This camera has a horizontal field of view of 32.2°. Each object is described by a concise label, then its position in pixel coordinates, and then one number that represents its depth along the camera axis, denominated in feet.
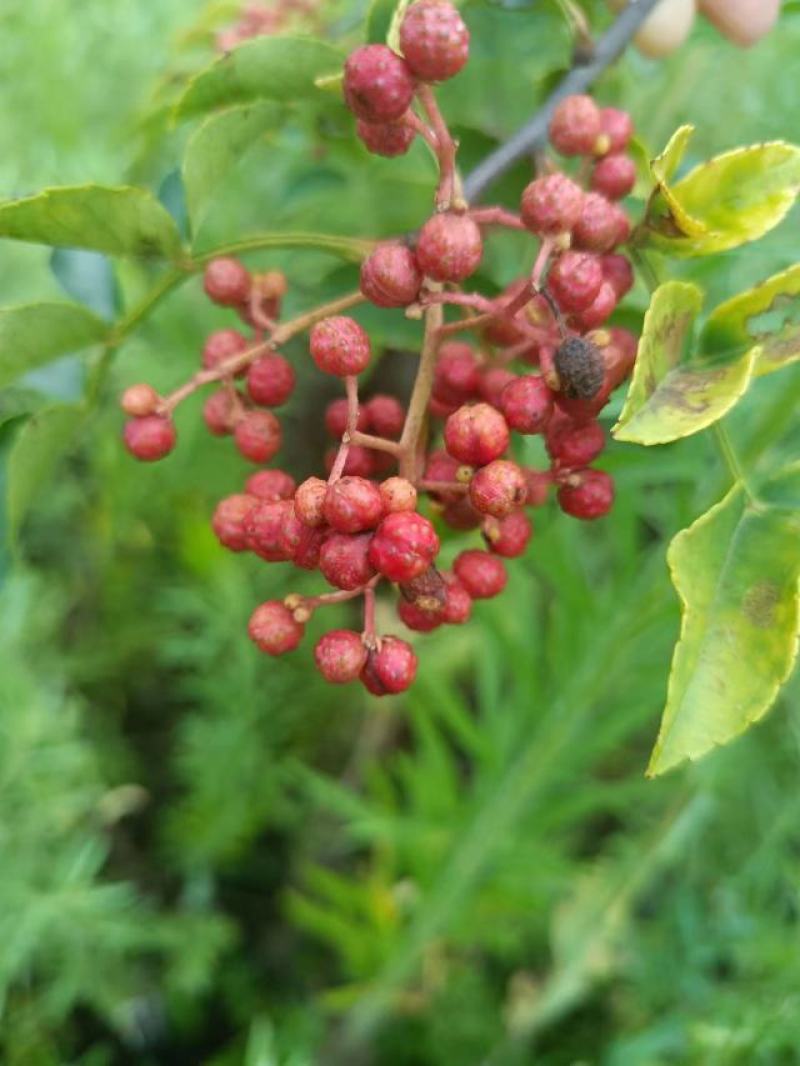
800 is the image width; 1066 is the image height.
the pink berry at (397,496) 0.33
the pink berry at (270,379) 0.39
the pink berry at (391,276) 0.33
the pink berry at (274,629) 0.36
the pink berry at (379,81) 0.33
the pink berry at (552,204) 0.34
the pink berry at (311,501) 0.33
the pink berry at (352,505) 0.32
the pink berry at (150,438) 0.39
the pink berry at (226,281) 0.39
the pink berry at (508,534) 0.37
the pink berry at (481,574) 0.37
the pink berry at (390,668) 0.35
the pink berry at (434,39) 0.32
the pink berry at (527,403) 0.34
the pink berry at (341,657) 0.34
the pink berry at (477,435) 0.34
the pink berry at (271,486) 0.38
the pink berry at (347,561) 0.33
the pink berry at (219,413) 0.40
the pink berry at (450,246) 0.33
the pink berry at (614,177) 0.39
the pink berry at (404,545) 0.32
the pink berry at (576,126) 0.38
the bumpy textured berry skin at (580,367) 0.33
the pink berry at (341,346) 0.34
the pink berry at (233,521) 0.37
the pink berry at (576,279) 0.33
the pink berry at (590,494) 0.37
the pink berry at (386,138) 0.36
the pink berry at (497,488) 0.33
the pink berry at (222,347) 0.40
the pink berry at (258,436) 0.39
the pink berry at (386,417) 0.40
